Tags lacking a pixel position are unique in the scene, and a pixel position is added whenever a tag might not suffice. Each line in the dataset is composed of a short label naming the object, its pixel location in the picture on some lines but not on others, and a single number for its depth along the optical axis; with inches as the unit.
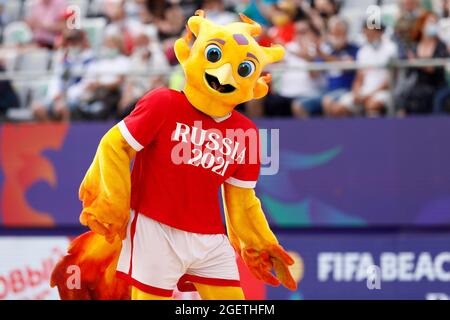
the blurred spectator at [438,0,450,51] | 658.7
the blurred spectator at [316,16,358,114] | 661.2
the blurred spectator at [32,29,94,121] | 700.9
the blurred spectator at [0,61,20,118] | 723.0
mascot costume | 421.7
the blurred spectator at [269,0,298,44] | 682.0
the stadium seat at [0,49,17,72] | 767.6
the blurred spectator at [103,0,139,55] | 713.8
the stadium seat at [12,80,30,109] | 723.0
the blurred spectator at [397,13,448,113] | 647.7
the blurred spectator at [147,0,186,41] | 703.4
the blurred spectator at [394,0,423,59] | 660.0
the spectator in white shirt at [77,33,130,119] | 692.4
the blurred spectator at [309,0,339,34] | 689.9
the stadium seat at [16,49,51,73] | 760.3
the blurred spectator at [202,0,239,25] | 664.2
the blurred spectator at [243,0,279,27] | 662.4
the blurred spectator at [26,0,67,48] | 773.1
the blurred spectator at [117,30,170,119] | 678.6
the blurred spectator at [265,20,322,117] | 669.7
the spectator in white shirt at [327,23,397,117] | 656.9
